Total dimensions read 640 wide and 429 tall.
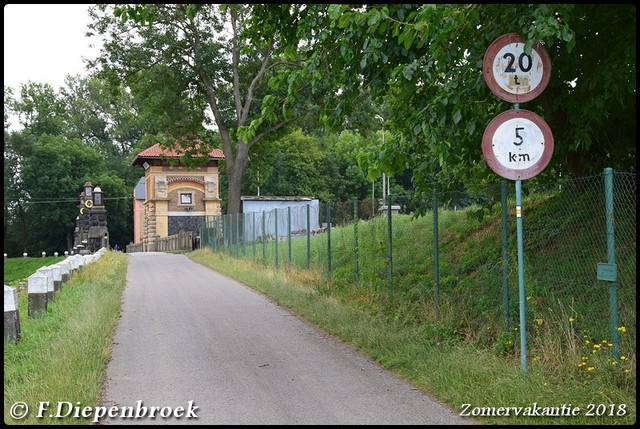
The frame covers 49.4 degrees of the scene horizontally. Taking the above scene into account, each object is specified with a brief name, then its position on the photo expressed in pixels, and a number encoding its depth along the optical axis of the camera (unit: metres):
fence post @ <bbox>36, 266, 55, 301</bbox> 13.37
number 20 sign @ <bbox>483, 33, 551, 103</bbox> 7.14
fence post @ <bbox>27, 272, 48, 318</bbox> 12.28
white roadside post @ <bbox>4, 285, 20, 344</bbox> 9.51
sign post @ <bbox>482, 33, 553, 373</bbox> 6.95
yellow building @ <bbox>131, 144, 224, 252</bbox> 54.78
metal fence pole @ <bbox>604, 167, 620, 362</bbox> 6.81
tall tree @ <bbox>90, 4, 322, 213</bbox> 31.80
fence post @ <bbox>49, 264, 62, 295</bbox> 14.92
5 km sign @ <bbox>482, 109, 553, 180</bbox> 6.94
